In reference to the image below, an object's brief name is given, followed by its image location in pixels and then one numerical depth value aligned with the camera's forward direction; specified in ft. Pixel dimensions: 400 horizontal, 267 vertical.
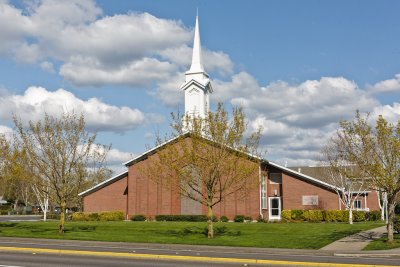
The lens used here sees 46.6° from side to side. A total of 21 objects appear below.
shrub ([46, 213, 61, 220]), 187.53
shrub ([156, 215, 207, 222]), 134.82
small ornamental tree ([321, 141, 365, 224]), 125.14
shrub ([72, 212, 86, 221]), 145.47
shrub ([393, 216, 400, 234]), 84.04
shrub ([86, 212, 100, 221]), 144.36
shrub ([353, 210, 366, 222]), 130.62
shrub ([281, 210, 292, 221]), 130.81
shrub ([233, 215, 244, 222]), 134.62
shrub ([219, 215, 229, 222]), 135.54
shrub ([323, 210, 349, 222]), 128.57
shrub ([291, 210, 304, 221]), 130.75
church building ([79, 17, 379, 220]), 137.39
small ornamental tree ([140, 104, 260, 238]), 81.15
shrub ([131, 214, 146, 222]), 141.90
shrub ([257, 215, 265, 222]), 133.60
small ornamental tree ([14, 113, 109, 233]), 90.12
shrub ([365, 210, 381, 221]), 138.92
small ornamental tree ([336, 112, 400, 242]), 69.77
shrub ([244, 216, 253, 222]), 135.64
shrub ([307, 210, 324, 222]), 129.08
